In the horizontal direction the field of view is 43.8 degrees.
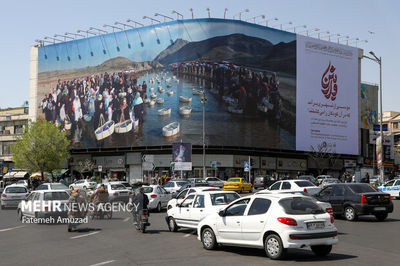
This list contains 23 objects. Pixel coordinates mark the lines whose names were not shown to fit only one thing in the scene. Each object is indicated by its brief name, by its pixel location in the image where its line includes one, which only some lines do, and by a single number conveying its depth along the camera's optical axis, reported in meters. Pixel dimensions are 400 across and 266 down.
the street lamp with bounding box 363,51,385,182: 37.80
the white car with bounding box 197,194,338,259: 10.86
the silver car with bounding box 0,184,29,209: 30.41
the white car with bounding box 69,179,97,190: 53.49
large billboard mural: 73.50
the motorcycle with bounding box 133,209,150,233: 17.20
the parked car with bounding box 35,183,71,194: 32.31
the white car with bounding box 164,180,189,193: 34.36
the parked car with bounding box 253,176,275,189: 53.17
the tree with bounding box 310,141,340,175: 82.98
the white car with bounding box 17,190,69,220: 20.53
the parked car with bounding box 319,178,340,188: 43.68
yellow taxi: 46.78
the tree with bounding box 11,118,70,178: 72.06
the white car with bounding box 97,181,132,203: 30.75
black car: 19.56
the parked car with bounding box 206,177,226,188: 53.08
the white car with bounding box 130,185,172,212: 26.49
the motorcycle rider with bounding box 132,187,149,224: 17.44
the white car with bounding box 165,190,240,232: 16.59
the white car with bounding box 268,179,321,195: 27.06
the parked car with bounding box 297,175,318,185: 46.12
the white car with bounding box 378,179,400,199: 35.69
